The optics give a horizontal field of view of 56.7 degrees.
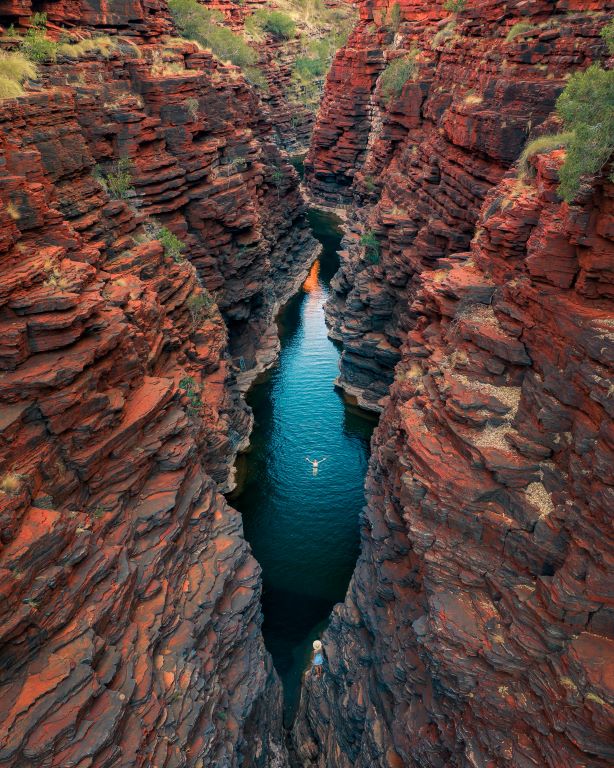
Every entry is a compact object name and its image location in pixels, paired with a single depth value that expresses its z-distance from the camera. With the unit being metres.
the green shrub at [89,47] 34.56
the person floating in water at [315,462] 42.28
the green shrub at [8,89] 27.31
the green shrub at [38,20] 34.25
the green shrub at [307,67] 114.81
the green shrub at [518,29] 31.70
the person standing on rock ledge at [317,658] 27.67
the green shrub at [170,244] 37.40
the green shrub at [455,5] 43.64
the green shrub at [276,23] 106.56
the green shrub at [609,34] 18.86
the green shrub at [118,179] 36.06
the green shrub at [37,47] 32.50
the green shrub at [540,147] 22.04
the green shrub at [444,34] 44.88
